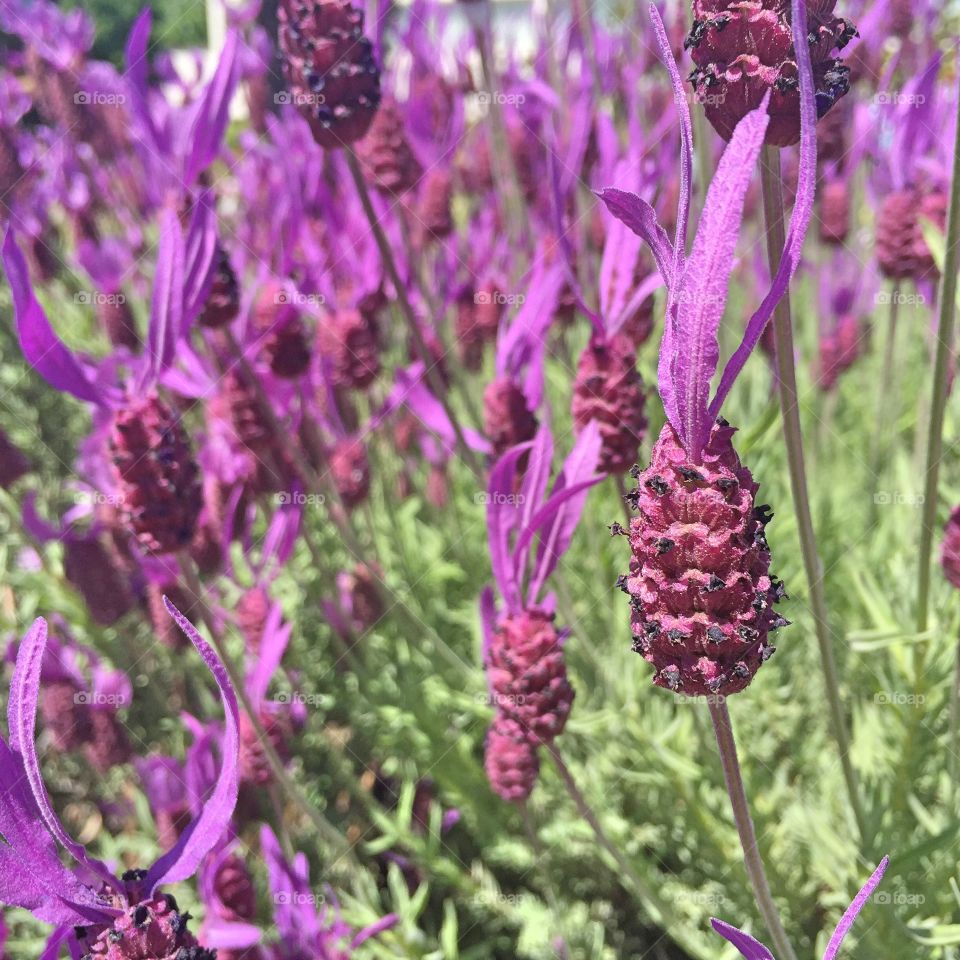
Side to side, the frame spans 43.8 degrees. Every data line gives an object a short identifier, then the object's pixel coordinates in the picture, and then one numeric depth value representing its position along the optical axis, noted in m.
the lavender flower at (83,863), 0.13
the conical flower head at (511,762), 0.19
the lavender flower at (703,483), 0.11
